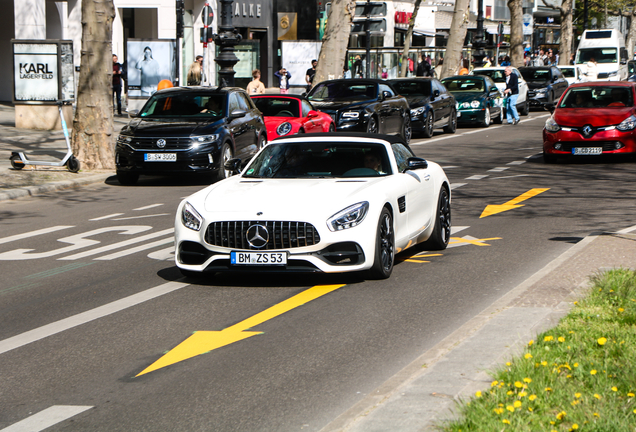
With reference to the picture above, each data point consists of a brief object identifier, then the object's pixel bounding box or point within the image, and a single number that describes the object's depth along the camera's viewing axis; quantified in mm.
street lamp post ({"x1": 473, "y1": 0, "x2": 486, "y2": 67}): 47594
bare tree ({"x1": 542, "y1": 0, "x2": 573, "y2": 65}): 66188
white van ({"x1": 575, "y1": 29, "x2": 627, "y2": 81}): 55194
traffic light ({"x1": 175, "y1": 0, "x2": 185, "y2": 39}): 32397
